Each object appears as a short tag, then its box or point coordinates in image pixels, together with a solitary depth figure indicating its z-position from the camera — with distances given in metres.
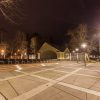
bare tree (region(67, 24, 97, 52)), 21.29
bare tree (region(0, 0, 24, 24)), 4.46
